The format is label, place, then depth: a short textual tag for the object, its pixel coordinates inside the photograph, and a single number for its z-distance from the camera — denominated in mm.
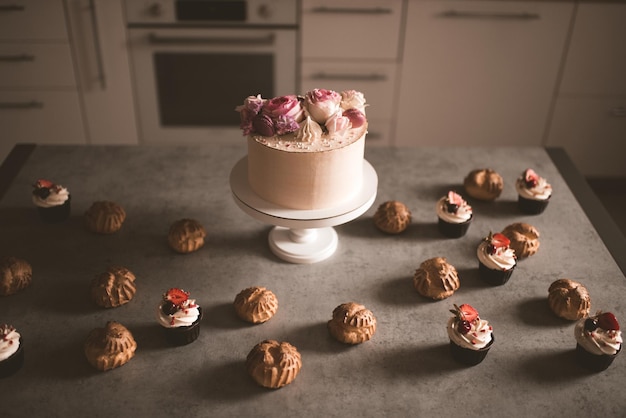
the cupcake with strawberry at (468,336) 1393
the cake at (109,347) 1370
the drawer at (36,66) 2914
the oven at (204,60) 2871
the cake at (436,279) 1582
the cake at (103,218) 1767
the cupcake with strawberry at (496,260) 1616
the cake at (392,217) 1795
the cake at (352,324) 1448
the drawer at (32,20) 2814
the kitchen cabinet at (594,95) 2938
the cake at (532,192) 1874
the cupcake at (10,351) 1335
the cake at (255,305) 1501
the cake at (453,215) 1770
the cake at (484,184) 1926
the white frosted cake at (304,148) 1533
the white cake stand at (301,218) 1573
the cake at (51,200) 1774
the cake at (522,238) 1729
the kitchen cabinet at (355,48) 2885
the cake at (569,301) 1529
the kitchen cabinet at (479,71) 2912
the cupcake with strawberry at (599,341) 1389
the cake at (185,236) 1709
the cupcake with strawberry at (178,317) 1419
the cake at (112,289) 1537
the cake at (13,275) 1556
